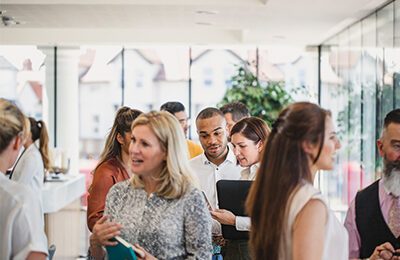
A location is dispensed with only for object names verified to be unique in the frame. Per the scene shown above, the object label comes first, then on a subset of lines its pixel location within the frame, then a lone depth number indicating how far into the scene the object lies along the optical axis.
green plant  8.64
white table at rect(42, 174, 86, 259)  5.29
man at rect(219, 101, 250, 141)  4.62
